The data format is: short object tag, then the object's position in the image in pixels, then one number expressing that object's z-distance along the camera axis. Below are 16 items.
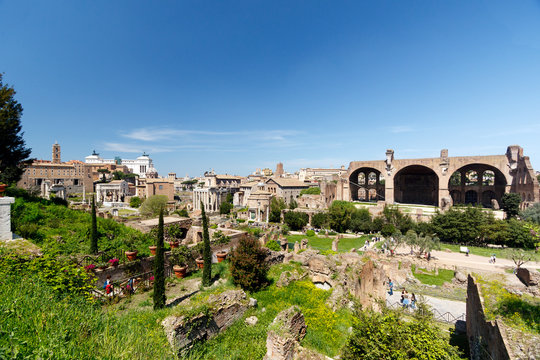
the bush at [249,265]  10.05
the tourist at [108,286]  8.57
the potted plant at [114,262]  9.67
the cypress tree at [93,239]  10.91
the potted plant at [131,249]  10.58
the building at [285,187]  59.23
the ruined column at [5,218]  7.77
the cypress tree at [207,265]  10.04
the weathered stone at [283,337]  5.91
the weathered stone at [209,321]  5.86
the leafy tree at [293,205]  47.65
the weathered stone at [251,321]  7.86
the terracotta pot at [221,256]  13.24
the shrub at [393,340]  5.12
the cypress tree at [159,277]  7.77
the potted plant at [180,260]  11.09
